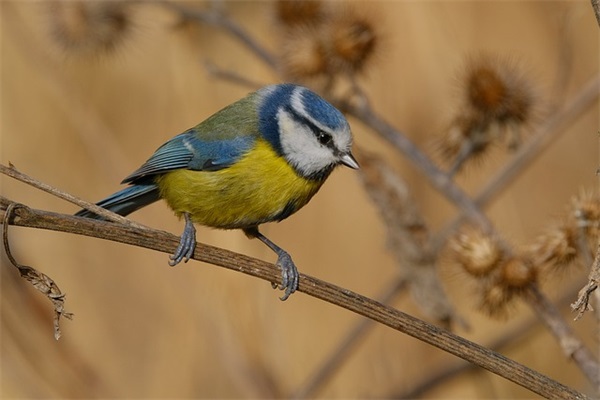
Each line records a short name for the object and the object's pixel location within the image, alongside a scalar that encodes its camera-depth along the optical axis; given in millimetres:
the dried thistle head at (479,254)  5633
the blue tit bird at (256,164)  5879
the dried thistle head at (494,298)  5660
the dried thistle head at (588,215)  5324
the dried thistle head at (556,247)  5449
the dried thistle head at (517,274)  5602
